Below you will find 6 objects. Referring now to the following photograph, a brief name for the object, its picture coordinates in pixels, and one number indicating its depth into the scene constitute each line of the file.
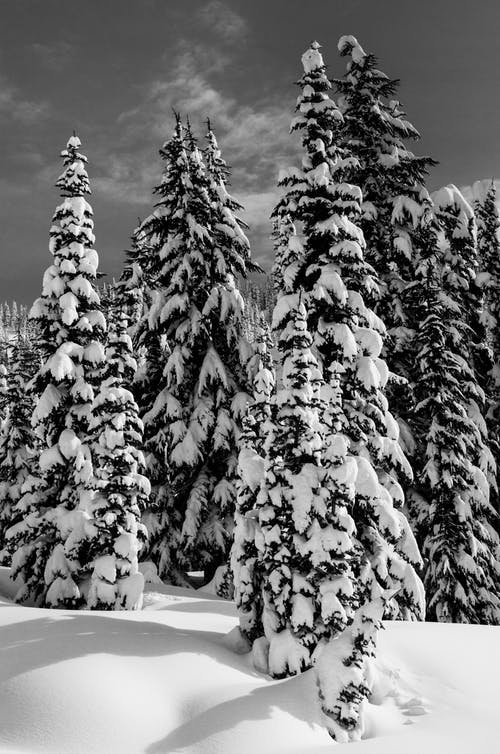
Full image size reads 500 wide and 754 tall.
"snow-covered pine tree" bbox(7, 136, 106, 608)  14.83
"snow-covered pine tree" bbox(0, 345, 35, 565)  29.81
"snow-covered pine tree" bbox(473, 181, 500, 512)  23.79
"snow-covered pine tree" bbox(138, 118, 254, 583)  18.88
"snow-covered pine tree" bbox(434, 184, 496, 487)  19.98
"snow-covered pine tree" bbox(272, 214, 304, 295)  15.92
